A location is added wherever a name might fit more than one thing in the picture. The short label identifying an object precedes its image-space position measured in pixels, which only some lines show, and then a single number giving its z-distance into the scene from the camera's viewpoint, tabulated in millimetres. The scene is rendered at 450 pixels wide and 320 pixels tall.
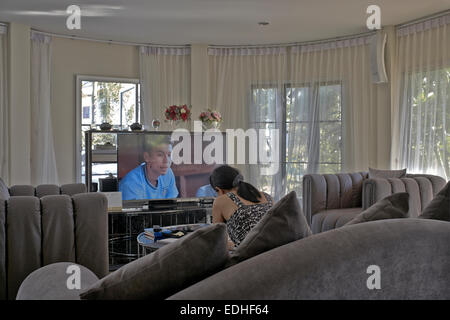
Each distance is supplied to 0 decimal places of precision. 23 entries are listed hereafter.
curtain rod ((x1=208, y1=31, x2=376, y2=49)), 5952
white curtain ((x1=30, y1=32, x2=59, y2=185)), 5574
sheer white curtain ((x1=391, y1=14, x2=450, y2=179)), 5000
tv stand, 4703
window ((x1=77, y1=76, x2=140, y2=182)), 6059
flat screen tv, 5020
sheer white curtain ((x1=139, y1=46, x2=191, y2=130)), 6375
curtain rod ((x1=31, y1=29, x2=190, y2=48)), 5728
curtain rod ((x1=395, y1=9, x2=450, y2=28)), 4950
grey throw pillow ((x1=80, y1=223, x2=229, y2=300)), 1240
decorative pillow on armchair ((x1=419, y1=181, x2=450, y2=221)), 1702
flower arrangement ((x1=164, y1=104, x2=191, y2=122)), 5621
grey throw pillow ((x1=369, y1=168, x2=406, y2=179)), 4773
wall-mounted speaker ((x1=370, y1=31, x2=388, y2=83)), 5551
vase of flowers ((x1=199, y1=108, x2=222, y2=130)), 5750
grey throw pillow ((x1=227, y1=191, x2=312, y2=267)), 1391
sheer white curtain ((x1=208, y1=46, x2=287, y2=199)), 6539
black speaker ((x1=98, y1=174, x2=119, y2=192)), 4875
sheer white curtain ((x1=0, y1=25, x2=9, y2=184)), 5270
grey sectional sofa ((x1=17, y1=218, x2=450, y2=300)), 1133
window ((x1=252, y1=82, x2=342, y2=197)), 6234
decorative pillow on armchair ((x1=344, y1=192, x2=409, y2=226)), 1652
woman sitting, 2785
